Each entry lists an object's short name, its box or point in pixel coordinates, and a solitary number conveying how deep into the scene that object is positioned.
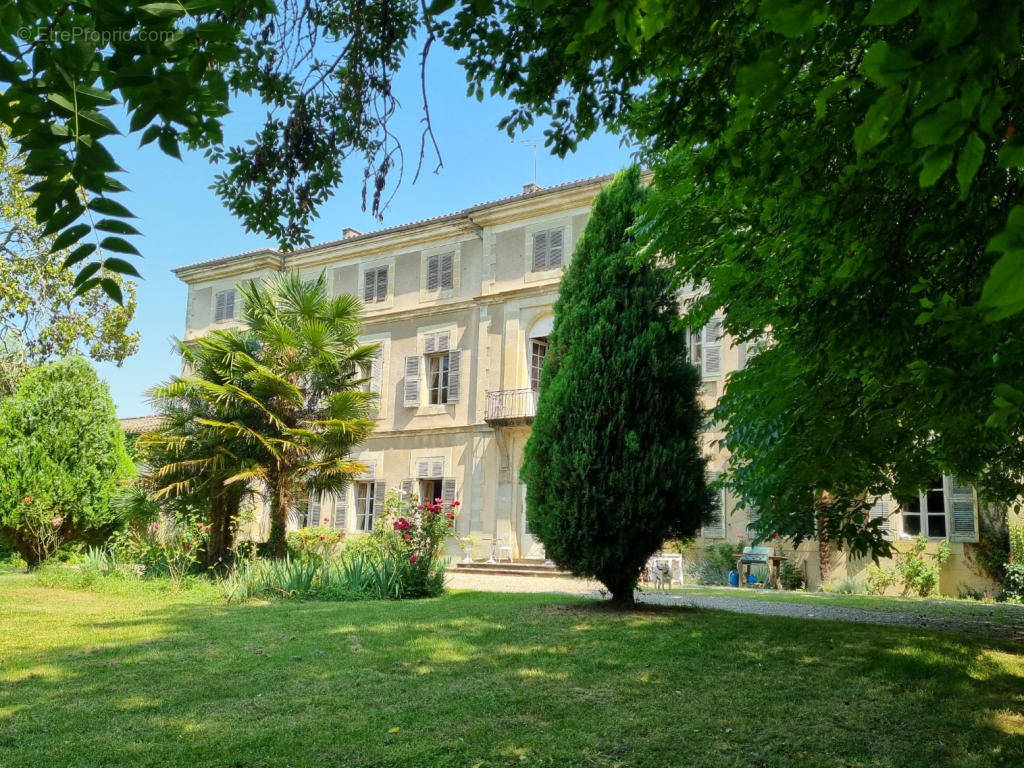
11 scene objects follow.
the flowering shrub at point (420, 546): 11.38
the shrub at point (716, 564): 16.25
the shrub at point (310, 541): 14.14
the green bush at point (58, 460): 13.86
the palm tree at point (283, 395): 13.02
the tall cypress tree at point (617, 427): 8.98
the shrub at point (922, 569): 14.42
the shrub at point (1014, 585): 13.48
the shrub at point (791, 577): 15.45
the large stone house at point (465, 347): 19.62
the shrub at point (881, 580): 14.65
